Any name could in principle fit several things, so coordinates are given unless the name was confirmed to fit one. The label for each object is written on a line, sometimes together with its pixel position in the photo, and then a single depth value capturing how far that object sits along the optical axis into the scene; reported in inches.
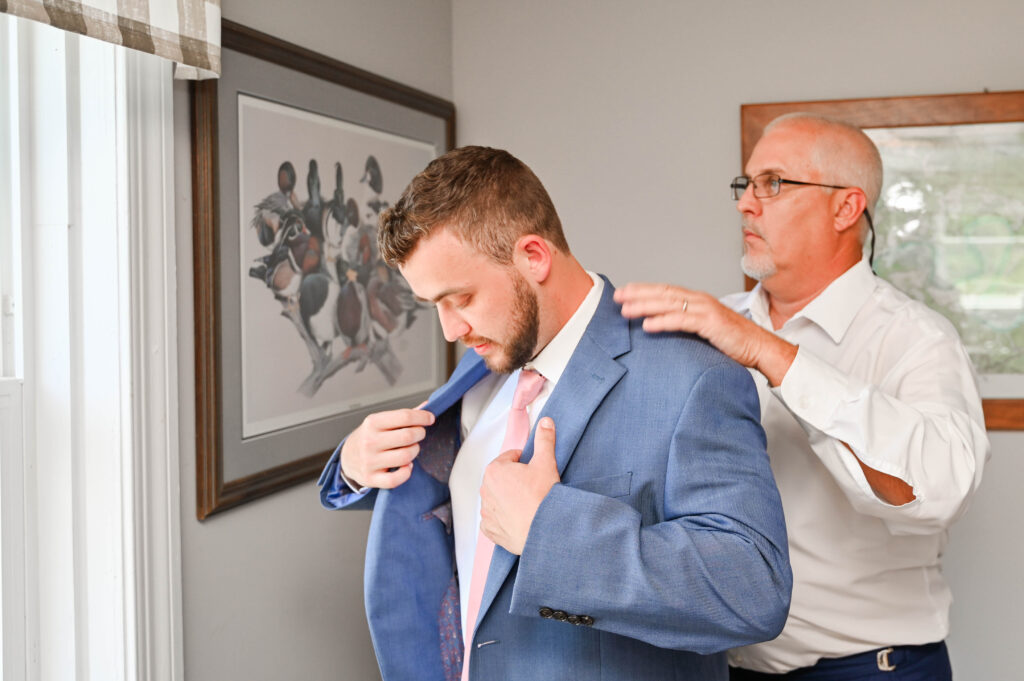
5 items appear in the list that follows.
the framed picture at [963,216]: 106.6
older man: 56.7
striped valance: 54.6
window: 62.8
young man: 45.1
